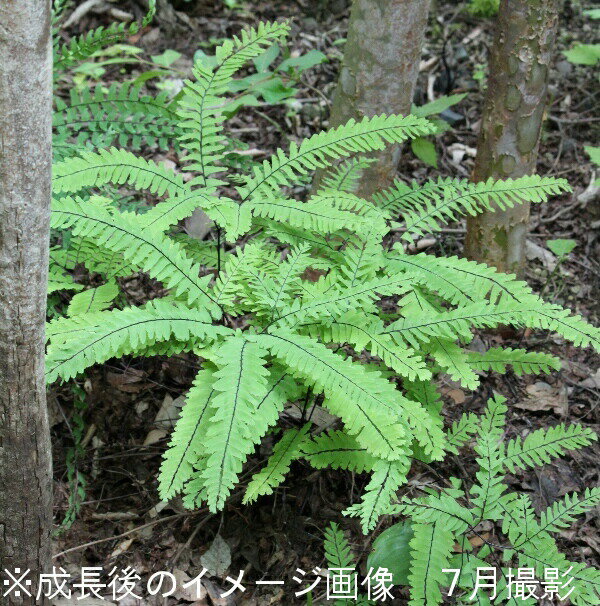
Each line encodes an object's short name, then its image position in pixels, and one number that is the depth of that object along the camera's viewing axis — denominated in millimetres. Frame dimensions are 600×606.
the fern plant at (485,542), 2471
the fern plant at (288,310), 2381
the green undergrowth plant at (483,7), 6020
